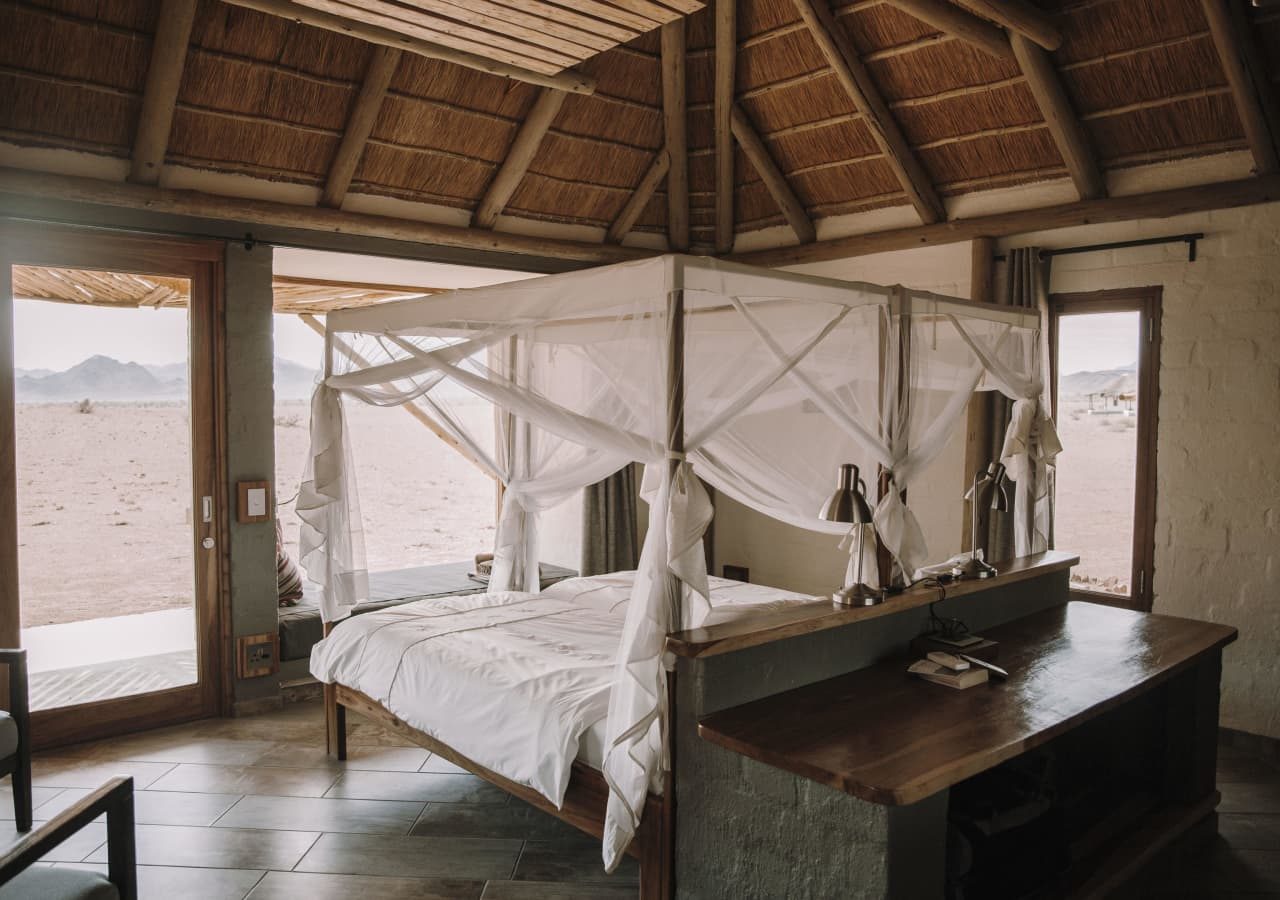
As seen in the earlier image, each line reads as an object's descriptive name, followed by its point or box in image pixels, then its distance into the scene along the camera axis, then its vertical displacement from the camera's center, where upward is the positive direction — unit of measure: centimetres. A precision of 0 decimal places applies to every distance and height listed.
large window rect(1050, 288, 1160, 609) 448 -12
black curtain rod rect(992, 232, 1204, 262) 426 +81
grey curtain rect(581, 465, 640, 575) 609 -79
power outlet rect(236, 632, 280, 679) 456 -124
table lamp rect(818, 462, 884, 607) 286 -32
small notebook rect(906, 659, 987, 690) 269 -78
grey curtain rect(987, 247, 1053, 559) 472 +60
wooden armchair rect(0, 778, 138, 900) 188 -102
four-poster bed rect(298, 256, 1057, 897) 261 -12
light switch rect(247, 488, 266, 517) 458 -47
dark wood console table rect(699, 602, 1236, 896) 215 -81
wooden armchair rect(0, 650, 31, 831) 305 -111
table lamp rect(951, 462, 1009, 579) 339 -34
